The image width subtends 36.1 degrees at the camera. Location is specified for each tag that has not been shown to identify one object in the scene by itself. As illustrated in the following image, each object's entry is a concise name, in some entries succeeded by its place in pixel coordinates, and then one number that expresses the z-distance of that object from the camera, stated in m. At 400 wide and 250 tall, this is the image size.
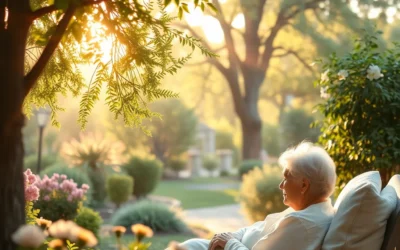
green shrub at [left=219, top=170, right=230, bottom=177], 26.58
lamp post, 11.66
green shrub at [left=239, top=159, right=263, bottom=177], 19.22
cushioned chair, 2.84
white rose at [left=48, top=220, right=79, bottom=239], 1.78
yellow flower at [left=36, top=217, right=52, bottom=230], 2.74
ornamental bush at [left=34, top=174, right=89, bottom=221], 7.43
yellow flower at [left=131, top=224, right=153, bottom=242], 1.97
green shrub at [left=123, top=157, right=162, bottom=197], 14.60
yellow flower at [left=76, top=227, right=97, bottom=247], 1.75
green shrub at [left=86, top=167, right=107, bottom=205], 12.84
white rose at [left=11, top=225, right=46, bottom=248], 1.72
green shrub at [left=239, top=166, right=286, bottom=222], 9.71
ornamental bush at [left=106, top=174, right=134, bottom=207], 12.80
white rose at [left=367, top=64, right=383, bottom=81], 5.16
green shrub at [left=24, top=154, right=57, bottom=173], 15.41
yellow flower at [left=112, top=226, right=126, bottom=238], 2.00
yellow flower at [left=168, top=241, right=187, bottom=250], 1.81
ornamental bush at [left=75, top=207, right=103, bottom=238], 7.50
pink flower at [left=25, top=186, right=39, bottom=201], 4.22
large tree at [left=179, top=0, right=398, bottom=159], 18.45
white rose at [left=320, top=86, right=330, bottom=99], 5.62
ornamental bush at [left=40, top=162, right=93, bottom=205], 10.38
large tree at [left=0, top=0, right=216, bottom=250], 2.26
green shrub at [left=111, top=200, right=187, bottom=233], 9.54
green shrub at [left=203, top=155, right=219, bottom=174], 27.77
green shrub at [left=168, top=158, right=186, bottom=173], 24.61
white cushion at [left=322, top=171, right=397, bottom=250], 2.84
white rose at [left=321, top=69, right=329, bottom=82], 5.57
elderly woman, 2.99
